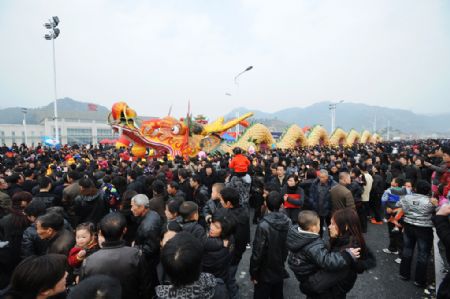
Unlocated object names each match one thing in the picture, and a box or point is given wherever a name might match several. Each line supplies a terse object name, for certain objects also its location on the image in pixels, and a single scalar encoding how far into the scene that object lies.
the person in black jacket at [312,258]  1.77
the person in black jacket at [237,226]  2.66
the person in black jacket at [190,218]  2.24
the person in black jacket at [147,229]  2.40
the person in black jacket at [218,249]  2.05
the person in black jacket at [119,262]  1.72
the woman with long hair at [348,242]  1.82
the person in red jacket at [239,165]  5.00
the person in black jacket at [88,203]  3.44
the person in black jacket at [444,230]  2.27
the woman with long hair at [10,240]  2.28
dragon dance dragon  11.33
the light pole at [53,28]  17.55
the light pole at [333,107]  30.66
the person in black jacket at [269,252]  2.39
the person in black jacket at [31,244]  2.40
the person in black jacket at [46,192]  3.66
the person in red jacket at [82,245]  2.01
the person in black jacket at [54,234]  2.26
